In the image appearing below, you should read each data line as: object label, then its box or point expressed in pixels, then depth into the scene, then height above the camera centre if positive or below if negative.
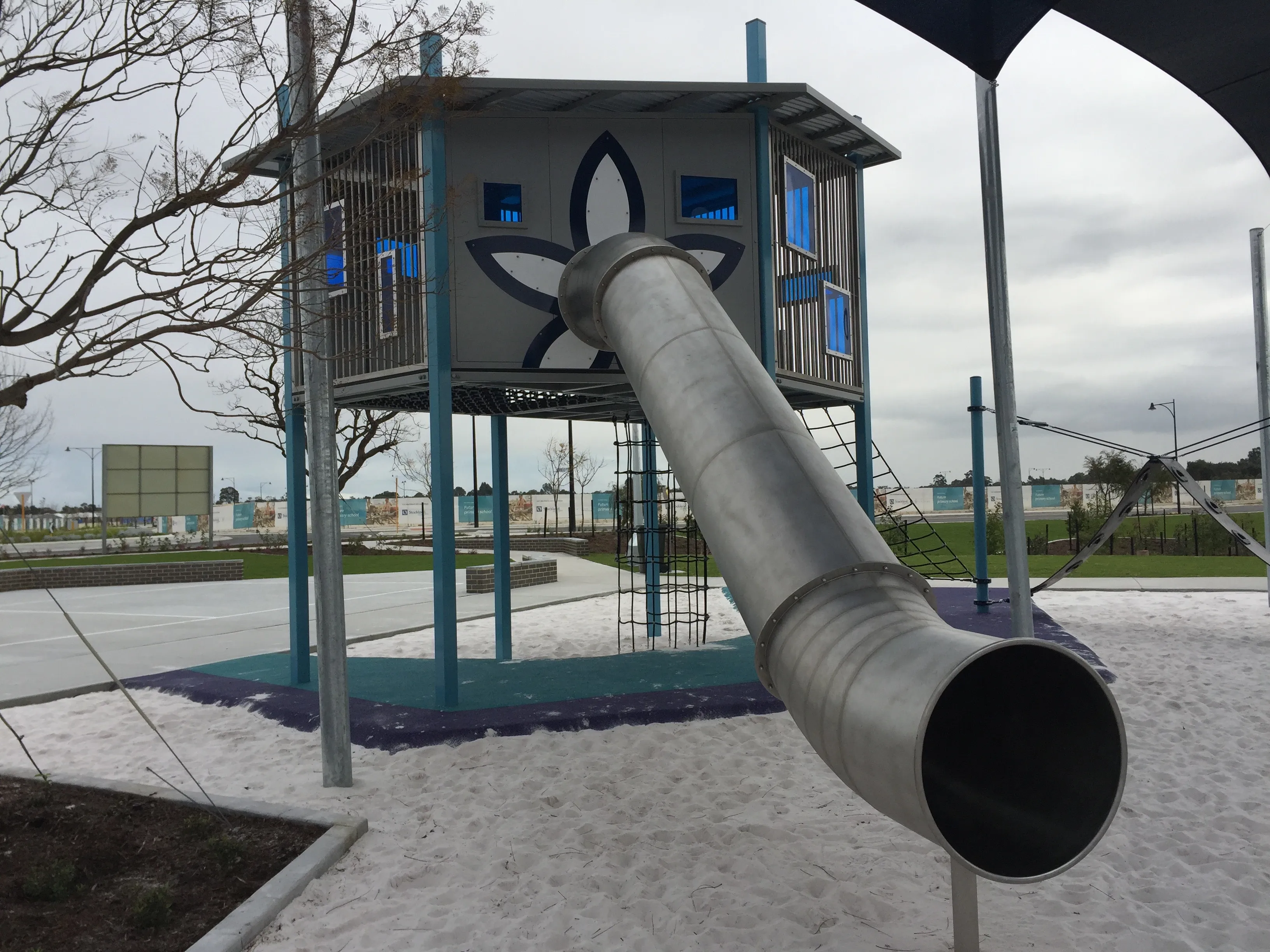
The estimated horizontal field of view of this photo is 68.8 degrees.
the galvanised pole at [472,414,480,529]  46.66 +0.14
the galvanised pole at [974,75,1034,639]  7.19 +1.04
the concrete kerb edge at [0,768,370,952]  4.44 -1.99
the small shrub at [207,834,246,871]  5.24 -1.94
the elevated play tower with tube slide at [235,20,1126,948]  3.68 +1.38
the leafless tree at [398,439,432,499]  57.41 +2.52
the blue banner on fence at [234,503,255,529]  65.31 -0.27
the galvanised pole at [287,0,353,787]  6.73 -0.29
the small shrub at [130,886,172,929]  4.50 -1.93
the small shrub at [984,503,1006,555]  33.00 -1.50
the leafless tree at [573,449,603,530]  55.03 +2.25
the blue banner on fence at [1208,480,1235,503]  52.44 +0.04
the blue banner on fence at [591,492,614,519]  52.81 -0.09
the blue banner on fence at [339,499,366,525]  59.16 -0.19
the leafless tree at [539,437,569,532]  55.50 +2.33
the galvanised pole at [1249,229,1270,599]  15.39 +2.72
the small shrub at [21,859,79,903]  4.76 -1.90
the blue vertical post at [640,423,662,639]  12.77 -0.63
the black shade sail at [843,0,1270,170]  6.92 +3.56
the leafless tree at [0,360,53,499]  41.06 +3.53
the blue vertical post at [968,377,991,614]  15.55 -0.58
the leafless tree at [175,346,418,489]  22.12 +2.51
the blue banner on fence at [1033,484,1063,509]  56.62 -0.09
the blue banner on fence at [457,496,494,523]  54.75 -0.14
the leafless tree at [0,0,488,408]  4.58 +1.69
